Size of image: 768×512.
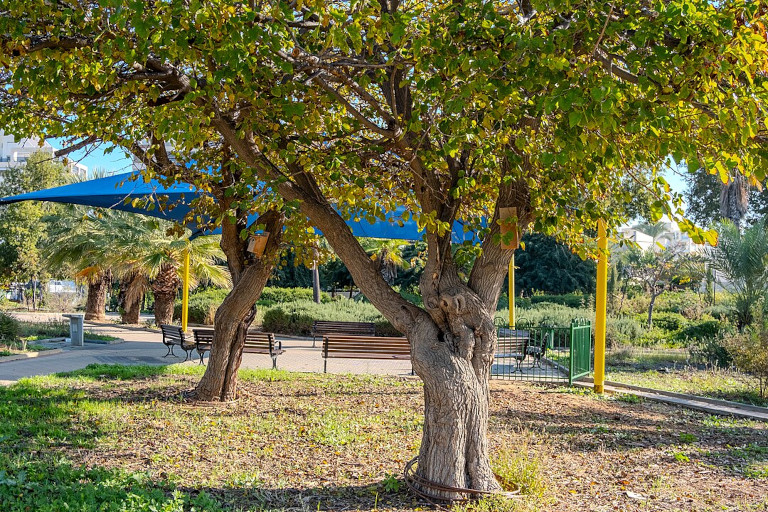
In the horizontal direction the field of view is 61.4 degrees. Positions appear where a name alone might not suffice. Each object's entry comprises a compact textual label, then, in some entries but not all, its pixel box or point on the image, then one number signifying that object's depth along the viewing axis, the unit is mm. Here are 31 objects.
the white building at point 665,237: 29706
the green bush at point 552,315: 19453
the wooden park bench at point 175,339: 12303
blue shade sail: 8961
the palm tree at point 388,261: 16819
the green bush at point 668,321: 19462
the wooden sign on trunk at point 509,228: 4789
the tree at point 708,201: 33438
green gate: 10885
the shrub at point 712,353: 13445
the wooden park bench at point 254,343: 11398
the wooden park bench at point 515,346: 12273
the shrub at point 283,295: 27266
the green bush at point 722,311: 16859
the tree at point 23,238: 26922
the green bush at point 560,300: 28019
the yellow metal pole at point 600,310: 9531
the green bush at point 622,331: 16922
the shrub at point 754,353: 10000
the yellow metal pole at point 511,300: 16589
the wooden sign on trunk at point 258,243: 7719
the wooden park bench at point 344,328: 16406
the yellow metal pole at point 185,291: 16250
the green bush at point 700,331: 16756
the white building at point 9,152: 87500
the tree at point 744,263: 15773
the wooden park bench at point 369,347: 11477
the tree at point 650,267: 22383
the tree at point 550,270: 37469
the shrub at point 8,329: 13820
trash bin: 14656
